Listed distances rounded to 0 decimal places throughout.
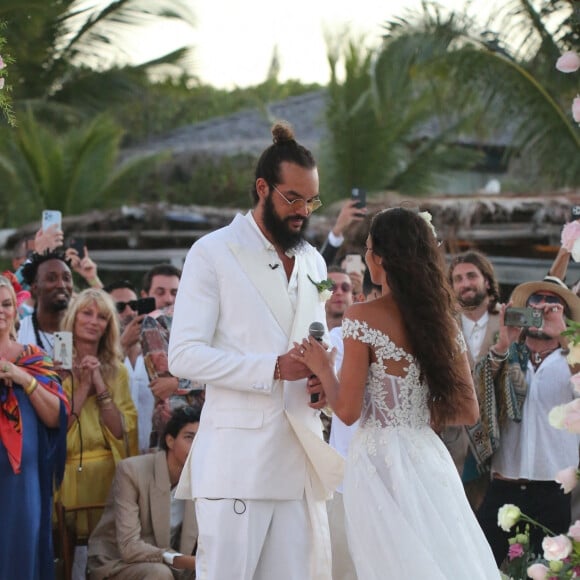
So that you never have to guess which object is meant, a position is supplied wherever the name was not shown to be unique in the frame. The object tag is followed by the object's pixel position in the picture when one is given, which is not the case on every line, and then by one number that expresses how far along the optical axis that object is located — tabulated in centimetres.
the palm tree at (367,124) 2088
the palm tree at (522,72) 1557
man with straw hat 743
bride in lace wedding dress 490
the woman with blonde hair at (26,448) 670
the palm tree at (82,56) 2273
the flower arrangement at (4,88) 526
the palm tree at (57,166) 2059
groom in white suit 496
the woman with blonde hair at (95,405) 774
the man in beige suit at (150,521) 731
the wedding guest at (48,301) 814
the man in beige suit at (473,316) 790
